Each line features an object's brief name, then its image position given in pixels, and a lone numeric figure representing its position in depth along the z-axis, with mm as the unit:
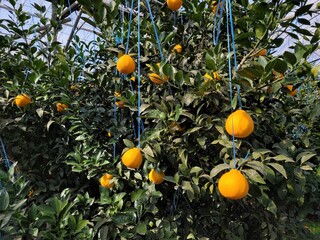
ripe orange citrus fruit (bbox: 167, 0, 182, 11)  1086
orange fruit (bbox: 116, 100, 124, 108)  1138
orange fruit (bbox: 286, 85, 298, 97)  1081
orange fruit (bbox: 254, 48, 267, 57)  948
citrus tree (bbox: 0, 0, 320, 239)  846
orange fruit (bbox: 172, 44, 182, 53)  1144
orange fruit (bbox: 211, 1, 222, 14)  1202
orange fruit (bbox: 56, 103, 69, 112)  1269
